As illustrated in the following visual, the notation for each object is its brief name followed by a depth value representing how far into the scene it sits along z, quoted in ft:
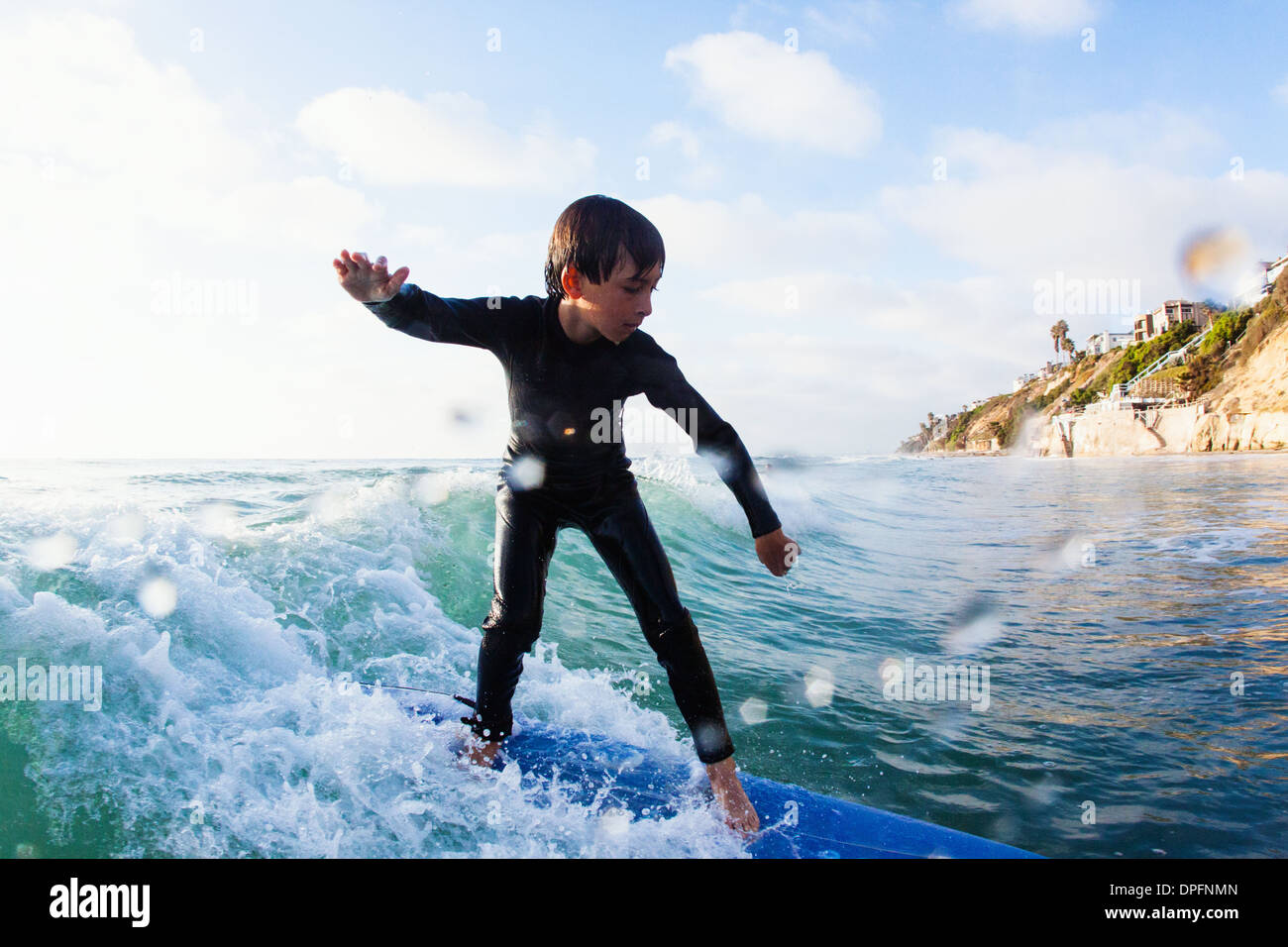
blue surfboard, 8.54
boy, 8.49
